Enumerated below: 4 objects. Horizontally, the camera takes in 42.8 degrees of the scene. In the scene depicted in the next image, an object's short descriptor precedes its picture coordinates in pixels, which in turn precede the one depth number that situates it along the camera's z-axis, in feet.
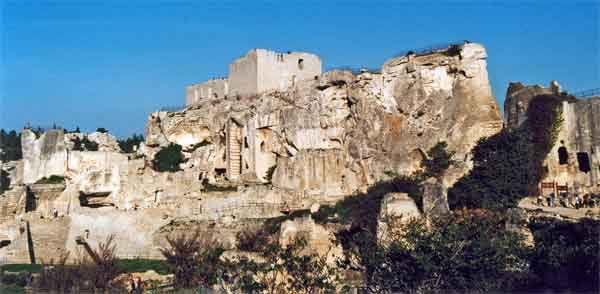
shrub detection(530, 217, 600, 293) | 76.59
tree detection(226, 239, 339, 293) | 68.80
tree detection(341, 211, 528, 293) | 70.85
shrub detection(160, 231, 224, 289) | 85.81
